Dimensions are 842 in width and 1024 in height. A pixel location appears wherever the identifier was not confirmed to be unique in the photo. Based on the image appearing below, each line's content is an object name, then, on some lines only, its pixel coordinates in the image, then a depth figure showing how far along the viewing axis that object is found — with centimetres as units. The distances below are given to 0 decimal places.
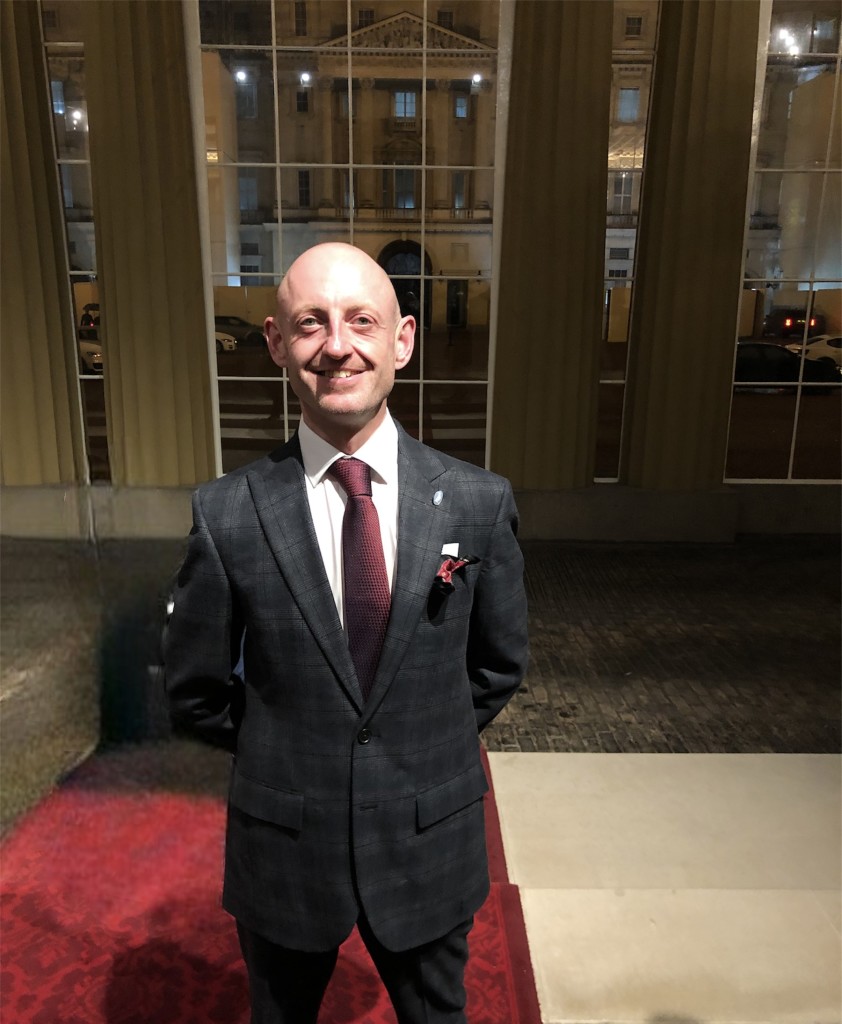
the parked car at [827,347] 745
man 127
